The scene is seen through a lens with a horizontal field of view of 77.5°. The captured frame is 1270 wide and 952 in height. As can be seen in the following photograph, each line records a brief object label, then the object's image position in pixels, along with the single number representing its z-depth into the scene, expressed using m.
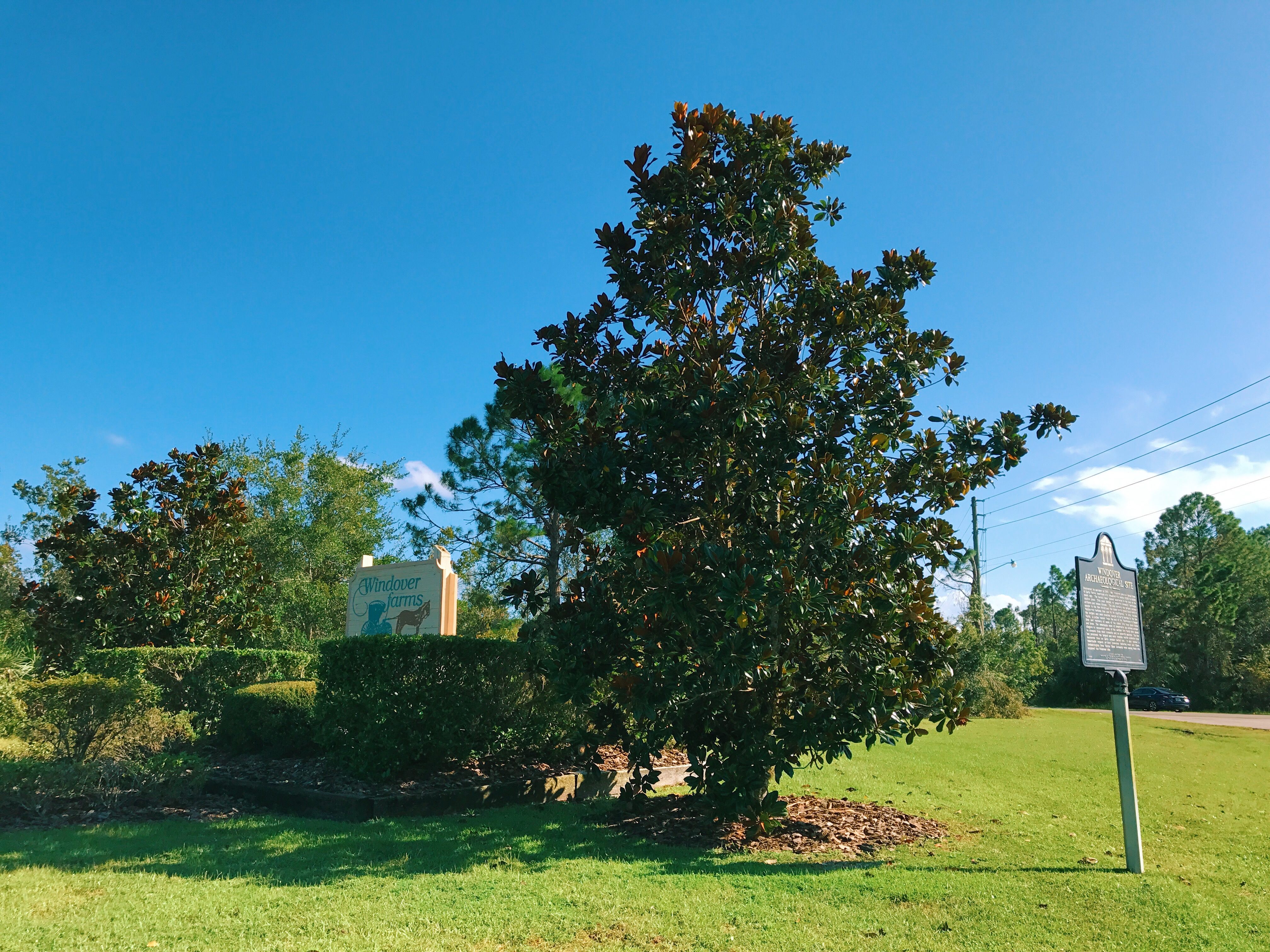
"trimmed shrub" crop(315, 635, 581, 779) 8.66
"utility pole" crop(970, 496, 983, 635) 38.31
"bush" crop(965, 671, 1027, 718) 25.28
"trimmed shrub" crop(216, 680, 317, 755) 10.59
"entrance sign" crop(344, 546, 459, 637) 13.20
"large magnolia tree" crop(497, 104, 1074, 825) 6.83
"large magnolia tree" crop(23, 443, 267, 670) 14.78
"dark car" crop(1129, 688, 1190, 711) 40.66
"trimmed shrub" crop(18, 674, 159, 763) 8.38
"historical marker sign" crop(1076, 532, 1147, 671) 6.78
